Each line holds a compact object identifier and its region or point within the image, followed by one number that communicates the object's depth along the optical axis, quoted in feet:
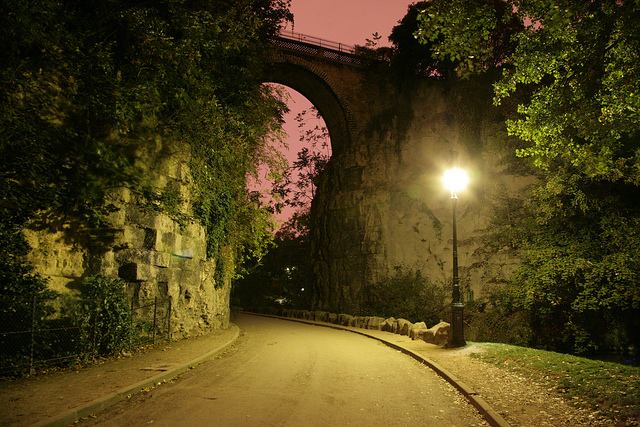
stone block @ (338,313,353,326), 75.72
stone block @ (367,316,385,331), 66.85
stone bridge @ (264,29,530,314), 93.45
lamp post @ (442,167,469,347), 43.62
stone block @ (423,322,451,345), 46.98
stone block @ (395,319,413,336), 58.39
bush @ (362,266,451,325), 83.61
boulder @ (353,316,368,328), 70.95
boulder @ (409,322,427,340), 53.36
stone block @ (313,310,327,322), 86.07
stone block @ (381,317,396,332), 62.95
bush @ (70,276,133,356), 31.27
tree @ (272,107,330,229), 135.33
